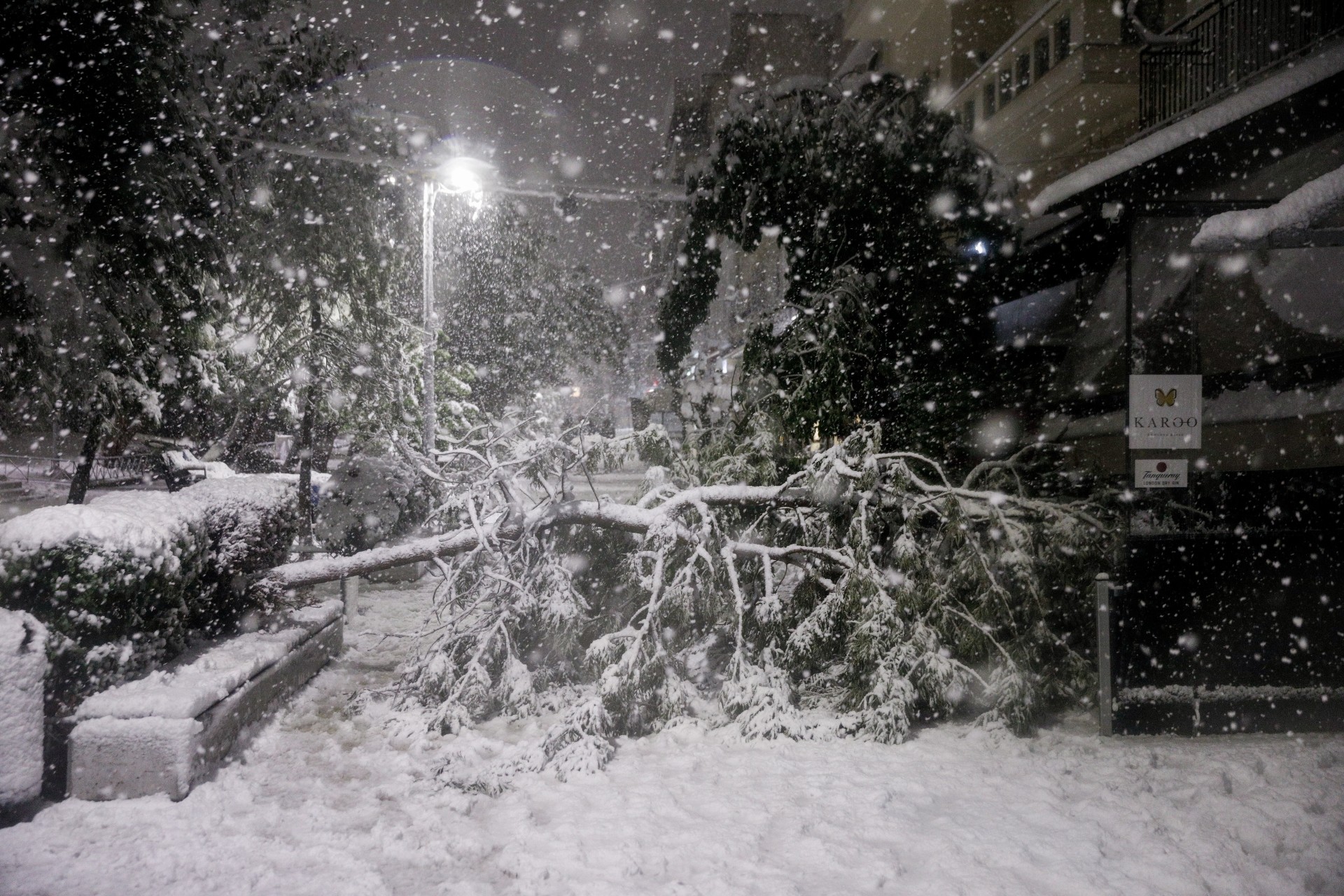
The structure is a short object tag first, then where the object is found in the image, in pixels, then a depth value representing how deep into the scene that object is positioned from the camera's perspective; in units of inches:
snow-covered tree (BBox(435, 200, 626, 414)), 814.5
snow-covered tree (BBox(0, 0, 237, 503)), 238.4
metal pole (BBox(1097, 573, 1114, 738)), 213.2
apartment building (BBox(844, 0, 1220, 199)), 475.5
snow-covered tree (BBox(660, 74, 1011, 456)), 314.2
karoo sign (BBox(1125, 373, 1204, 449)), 240.5
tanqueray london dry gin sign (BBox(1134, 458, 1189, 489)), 243.0
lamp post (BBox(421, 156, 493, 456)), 388.2
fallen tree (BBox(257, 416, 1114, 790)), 232.5
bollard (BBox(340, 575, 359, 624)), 366.9
